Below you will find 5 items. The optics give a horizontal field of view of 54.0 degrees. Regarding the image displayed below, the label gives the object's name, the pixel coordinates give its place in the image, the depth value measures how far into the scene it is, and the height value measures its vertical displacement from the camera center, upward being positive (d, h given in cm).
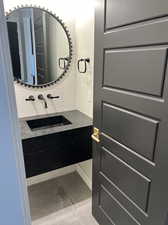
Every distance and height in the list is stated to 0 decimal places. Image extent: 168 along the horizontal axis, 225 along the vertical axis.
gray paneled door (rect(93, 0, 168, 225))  83 -23
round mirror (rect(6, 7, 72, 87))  170 +23
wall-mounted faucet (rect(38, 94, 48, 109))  195 -35
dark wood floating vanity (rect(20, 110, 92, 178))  154 -73
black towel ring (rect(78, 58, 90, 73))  177 +7
